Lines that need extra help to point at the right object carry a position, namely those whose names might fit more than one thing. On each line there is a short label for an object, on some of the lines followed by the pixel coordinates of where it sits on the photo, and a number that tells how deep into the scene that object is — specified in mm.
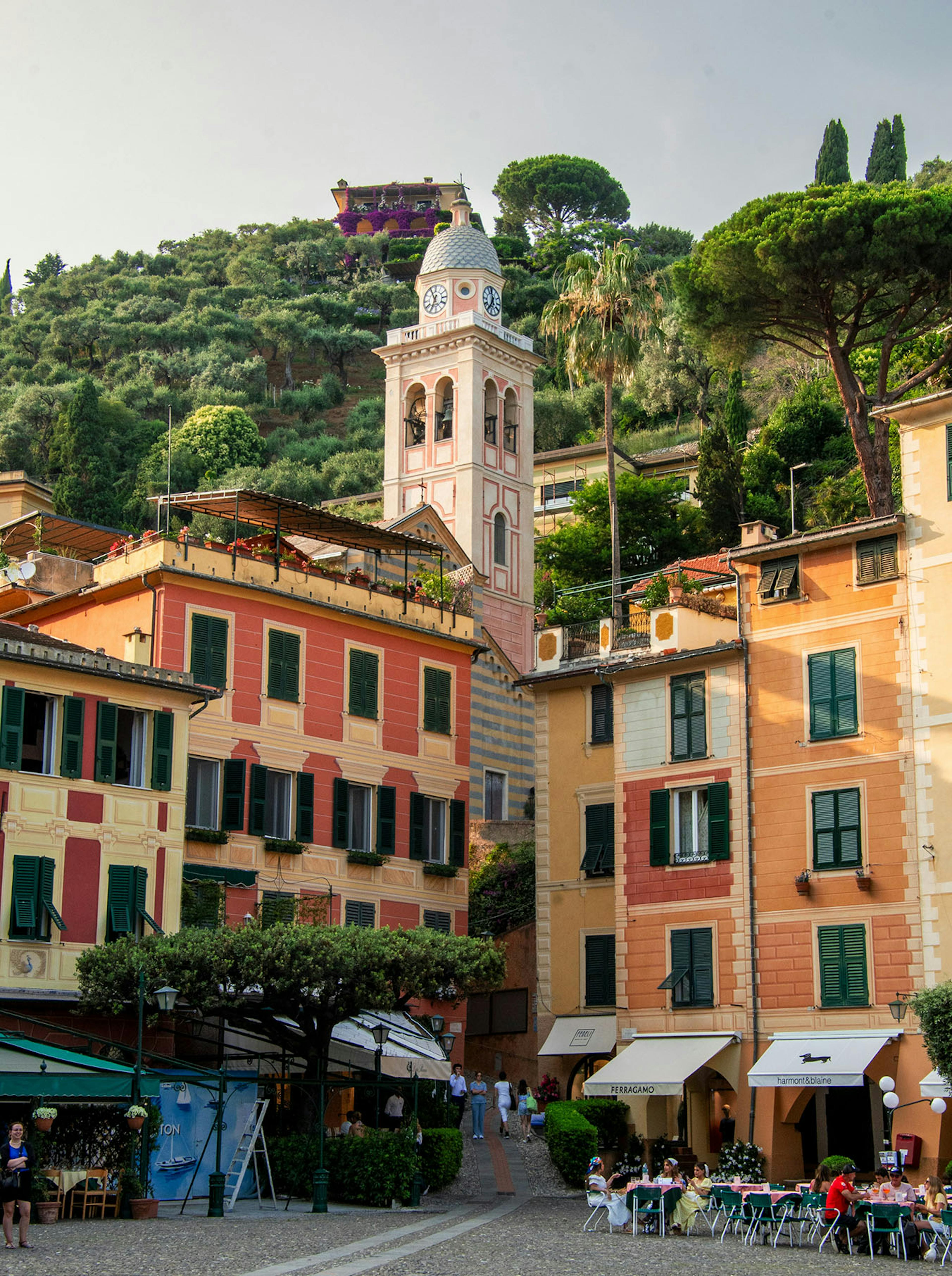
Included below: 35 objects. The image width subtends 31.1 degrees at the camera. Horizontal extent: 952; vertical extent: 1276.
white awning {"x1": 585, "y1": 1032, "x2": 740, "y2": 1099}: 30453
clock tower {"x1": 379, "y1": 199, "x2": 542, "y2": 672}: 69125
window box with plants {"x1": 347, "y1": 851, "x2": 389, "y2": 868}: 35562
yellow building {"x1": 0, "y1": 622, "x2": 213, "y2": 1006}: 28516
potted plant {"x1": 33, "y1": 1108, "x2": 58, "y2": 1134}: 23031
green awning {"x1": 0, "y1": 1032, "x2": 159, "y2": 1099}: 22938
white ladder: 26812
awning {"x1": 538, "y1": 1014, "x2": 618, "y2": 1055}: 34156
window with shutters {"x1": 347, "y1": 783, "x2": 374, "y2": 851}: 36094
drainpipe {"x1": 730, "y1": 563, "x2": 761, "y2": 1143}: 31312
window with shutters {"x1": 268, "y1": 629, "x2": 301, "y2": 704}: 35281
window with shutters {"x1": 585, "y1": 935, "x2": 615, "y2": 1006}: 34938
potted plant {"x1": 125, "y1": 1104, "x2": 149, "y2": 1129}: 24094
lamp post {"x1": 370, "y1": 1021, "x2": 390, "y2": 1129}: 28531
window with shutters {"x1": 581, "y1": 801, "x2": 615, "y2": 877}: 35625
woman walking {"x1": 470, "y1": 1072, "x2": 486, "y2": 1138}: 32562
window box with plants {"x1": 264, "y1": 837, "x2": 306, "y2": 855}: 34000
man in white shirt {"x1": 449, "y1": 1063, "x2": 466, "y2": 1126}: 33125
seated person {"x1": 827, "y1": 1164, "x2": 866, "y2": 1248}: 22406
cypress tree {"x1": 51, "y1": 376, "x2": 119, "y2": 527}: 88625
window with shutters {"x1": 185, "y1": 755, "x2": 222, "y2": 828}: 33219
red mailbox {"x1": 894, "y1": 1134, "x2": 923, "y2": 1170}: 27875
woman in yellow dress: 24734
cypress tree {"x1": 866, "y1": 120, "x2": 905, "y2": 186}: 108062
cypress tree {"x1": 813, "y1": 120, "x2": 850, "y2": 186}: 103312
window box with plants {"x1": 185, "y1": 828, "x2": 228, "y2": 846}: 32594
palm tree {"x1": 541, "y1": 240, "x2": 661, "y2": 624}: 52500
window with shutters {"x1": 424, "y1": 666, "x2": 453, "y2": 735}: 38469
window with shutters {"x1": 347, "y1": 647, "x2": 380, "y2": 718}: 36812
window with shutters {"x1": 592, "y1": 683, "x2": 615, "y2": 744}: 36531
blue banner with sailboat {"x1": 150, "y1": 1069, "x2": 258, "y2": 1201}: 26688
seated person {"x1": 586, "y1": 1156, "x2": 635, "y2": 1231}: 24516
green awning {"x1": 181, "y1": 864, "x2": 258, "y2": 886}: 32281
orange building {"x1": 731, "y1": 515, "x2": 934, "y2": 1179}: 29797
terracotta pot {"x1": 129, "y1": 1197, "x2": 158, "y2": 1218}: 24234
